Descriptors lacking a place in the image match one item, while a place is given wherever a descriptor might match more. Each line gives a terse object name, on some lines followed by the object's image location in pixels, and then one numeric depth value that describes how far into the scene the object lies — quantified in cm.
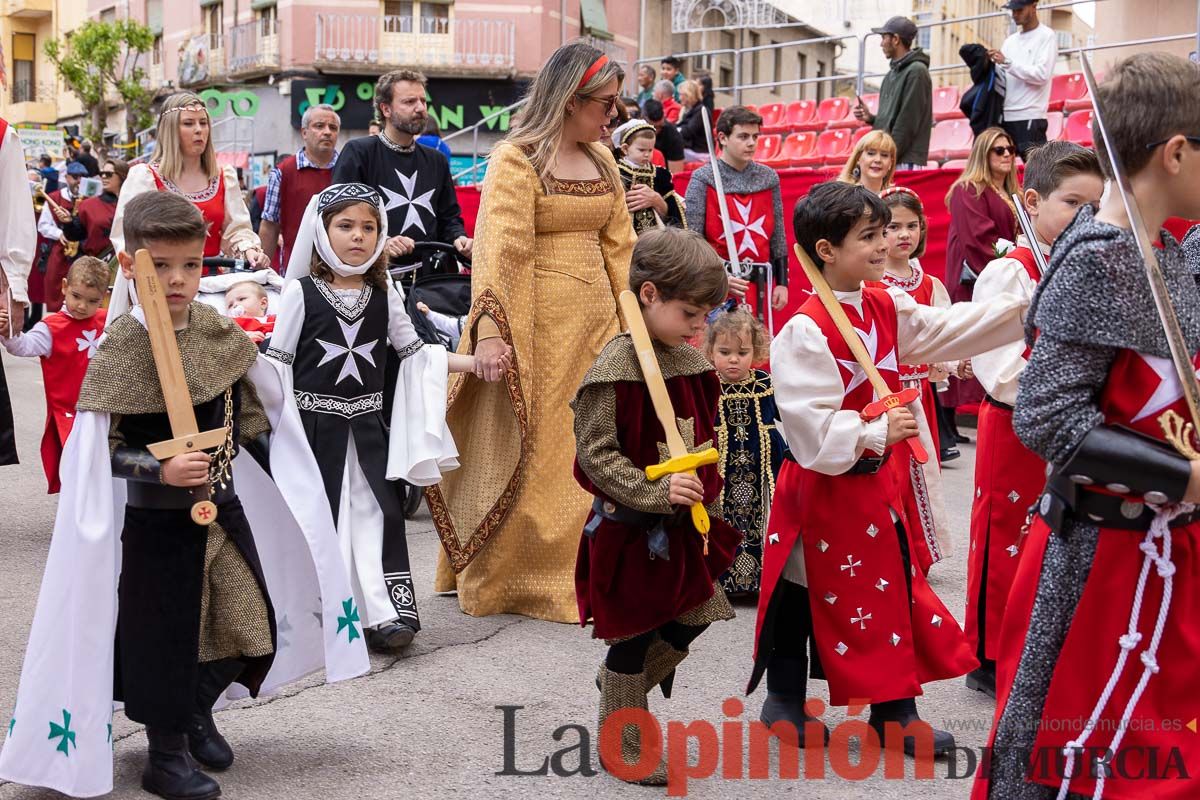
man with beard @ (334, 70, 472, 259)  670
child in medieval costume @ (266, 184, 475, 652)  490
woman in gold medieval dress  536
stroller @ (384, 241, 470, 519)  684
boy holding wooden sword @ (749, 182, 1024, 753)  385
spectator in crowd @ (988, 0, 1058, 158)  1089
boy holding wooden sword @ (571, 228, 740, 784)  361
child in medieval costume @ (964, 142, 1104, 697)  424
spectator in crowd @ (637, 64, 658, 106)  1707
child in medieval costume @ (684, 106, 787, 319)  861
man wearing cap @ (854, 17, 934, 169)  1083
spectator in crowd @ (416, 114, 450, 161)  1177
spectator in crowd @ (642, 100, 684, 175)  1241
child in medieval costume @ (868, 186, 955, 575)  595
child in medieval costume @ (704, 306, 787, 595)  591
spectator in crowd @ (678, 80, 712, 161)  1427
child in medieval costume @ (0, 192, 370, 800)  345
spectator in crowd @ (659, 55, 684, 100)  1759
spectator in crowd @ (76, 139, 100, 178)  2009
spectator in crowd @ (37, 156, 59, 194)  1982
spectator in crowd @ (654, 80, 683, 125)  1605
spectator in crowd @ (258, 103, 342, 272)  820
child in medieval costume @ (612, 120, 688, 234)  778
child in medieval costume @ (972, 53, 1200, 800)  249
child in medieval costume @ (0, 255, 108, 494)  704
